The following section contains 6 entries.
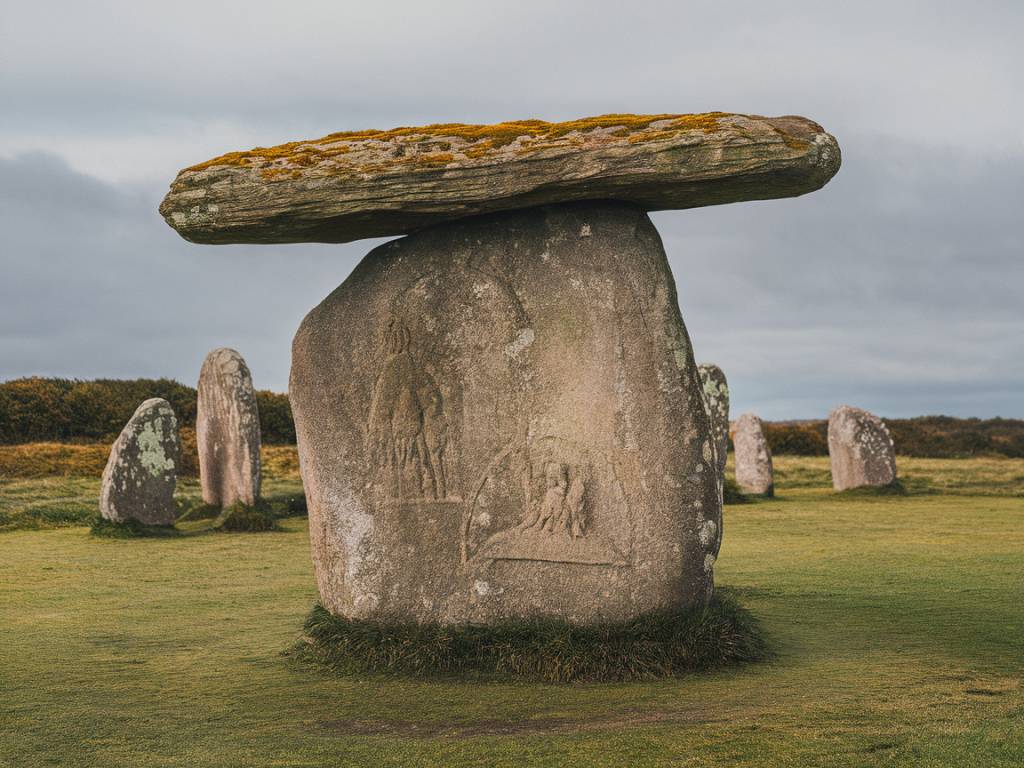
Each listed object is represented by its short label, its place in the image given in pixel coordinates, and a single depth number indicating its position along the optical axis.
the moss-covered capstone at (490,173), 8.54
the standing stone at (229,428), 20.16
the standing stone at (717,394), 21.20
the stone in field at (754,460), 26.45
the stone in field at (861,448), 26.06
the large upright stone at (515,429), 8.96
